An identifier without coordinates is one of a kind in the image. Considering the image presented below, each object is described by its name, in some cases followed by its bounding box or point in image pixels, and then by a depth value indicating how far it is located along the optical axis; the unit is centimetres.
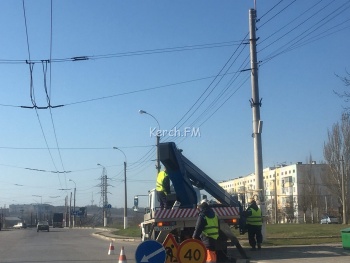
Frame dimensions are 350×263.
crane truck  1723
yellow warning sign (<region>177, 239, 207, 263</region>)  1041
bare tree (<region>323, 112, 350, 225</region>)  6525
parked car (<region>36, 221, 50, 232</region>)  7350
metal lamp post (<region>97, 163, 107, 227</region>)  7999
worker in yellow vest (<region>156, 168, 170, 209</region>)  1853
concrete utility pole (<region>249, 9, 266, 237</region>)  2354
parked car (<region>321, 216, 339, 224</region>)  7547
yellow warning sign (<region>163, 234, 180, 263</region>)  1166
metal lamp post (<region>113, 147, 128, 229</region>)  5531
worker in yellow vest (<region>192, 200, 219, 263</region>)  1211
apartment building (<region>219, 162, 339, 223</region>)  8319
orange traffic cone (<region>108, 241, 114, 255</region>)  2089
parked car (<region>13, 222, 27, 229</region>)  11475
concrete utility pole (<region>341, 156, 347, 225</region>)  5802
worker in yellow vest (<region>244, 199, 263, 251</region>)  1933
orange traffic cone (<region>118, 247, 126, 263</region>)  1296
